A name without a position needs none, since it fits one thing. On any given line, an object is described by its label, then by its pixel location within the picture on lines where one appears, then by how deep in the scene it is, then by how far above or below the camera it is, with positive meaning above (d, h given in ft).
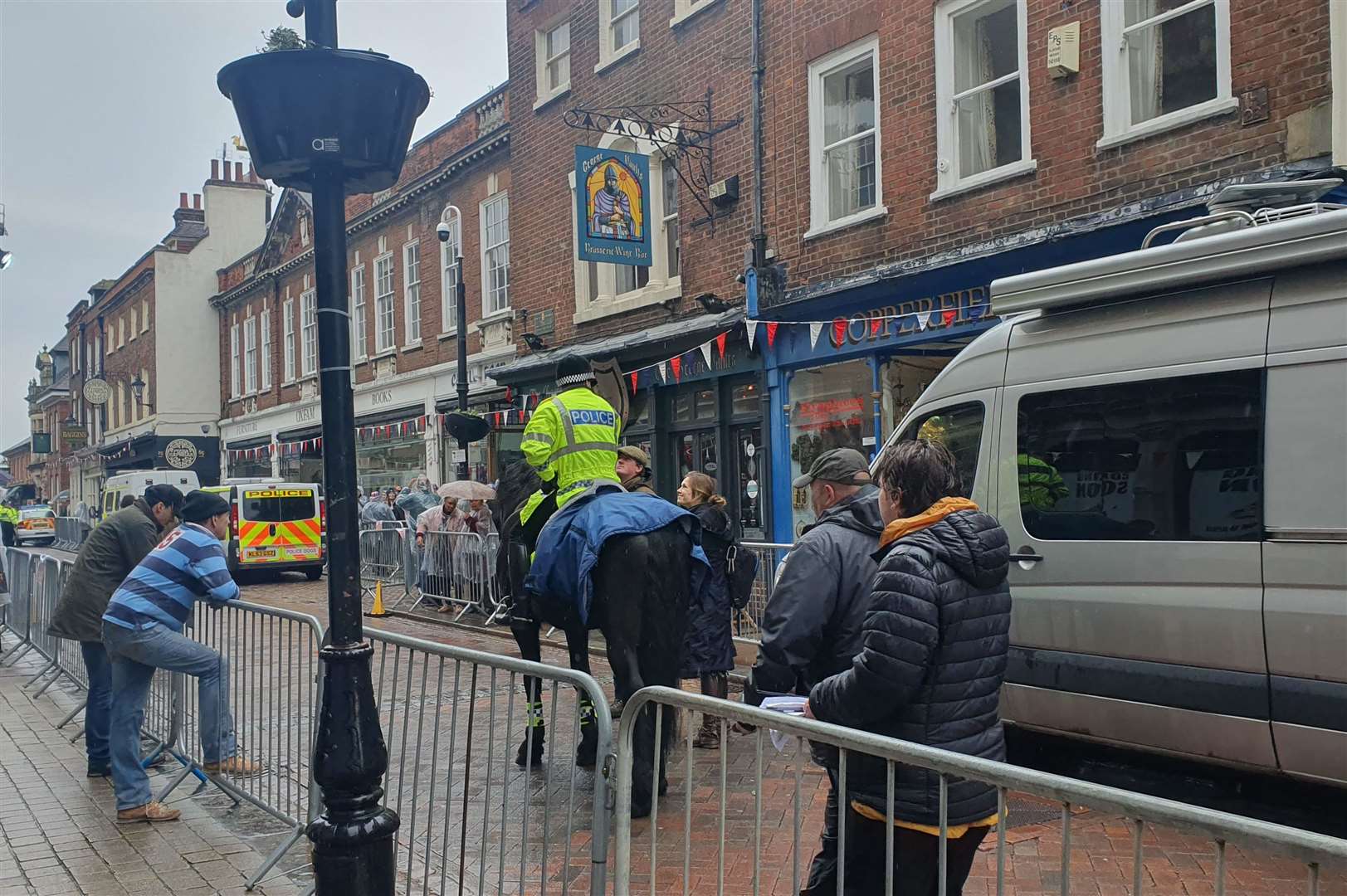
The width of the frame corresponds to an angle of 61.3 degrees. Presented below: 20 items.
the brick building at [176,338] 137.59 +14.48
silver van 15.31 -0.86
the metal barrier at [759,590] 32.63 -4.42
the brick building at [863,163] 32.22 +9.18
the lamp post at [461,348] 63.67 +5.44
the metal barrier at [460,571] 46.39 -5.43
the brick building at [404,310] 72.33 +10.44
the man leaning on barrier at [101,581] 23.06 -2.64
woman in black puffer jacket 9.94 -2.19
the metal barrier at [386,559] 58.75 -6.18
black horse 18.34 -2.73
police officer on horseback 19.35 -0.04
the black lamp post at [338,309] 13.15 +1.65
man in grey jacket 12.32 -1.88
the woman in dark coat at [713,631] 22.85 -3.92
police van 67.72 -4.76
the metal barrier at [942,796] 6.53 -2.49
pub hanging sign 49.70 +10.42
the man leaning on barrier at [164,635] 19.69 -3.21
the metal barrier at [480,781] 12.87 -4.39
